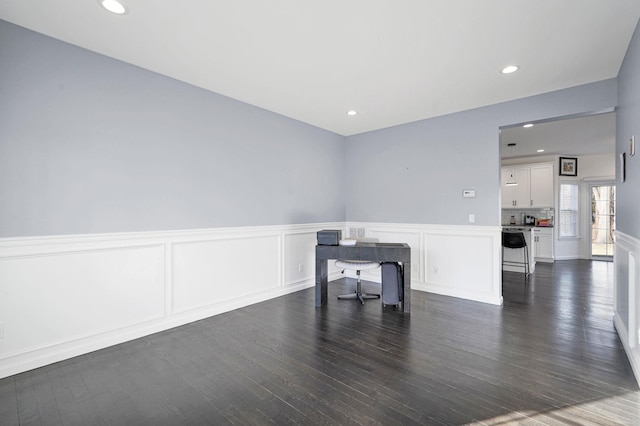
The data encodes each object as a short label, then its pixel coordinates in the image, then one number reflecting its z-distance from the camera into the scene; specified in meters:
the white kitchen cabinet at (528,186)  6.89
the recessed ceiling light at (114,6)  1.95
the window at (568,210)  7.21
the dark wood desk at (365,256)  3.48
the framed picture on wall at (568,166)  7.16
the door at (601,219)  7.26
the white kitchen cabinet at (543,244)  6.78
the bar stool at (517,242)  5.44
